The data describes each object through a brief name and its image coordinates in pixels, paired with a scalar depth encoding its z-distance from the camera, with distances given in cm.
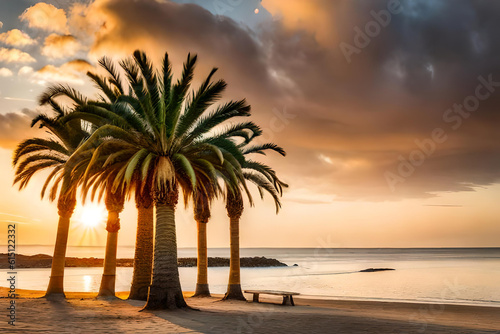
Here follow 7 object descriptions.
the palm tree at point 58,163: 2088
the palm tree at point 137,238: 1912
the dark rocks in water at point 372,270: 7314
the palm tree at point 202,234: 2234
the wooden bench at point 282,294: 2014
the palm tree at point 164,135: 1598
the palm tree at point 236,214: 2186
